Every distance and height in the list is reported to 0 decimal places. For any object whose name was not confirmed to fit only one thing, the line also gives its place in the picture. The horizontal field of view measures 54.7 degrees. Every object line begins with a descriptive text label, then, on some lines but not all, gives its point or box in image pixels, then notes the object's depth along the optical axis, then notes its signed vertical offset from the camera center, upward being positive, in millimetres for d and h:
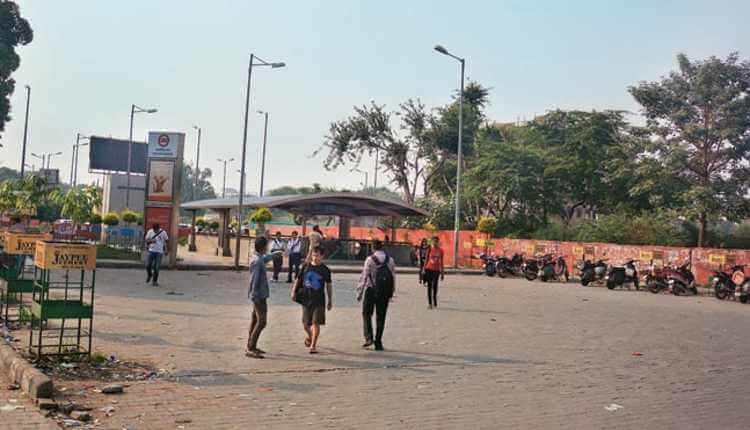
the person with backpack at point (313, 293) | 9875 -665
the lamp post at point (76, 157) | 64188 +7835
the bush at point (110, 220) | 46625 +948
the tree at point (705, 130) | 33844 +6570
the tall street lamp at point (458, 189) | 34531 +3055
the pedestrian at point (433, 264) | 15648 -262
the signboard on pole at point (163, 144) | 26250 +3391
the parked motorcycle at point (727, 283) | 23839 -528
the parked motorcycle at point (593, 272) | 27938 -441
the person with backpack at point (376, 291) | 10531 -622
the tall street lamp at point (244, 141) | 26866 +4258
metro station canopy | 35125 +2108
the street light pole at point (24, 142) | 48516 +6020
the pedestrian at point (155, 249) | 18719 -310
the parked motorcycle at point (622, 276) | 26797 -515
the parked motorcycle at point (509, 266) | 31534 -451
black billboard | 69375 +7674
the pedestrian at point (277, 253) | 21359 -282
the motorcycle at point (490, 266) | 31891 -500
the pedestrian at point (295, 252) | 20281 -223
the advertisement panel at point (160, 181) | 25781 +2002
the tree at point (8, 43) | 37344 +9840
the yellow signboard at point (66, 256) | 7992 -262
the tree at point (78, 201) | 20672 +927
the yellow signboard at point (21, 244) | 10617 -210
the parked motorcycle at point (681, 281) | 25047 -564
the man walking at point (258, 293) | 9422 -676
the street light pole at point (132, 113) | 45625 +7847
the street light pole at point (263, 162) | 55491 +6389
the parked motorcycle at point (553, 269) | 30062 -460
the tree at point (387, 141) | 56750 +8587
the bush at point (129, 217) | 45650 +1165
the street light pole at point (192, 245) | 40219 -344
